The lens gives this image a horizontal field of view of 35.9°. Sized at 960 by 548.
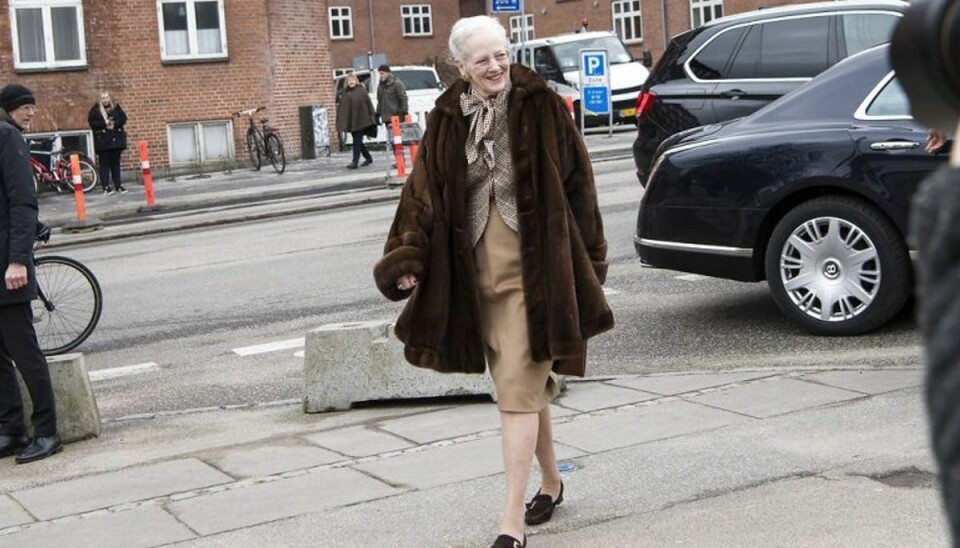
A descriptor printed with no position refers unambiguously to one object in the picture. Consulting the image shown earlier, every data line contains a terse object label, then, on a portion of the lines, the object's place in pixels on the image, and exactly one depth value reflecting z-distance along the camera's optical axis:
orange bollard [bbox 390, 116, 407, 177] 22.83
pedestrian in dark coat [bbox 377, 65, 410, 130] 28.05
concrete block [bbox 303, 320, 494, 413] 7.52
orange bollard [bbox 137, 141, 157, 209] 22.89
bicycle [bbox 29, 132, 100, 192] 26.80
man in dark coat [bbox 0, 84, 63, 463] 7.10
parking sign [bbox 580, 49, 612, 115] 27.45
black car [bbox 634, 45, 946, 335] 8.17
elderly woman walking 4.91
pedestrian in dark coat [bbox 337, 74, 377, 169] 27.55
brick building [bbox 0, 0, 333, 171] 29.44
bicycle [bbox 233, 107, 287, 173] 28.84
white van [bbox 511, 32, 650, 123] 32.66
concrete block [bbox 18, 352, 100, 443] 7.41
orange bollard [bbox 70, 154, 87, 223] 20.25
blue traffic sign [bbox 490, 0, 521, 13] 23.92
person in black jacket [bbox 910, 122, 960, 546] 1.29
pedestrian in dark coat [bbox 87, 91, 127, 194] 25.95
